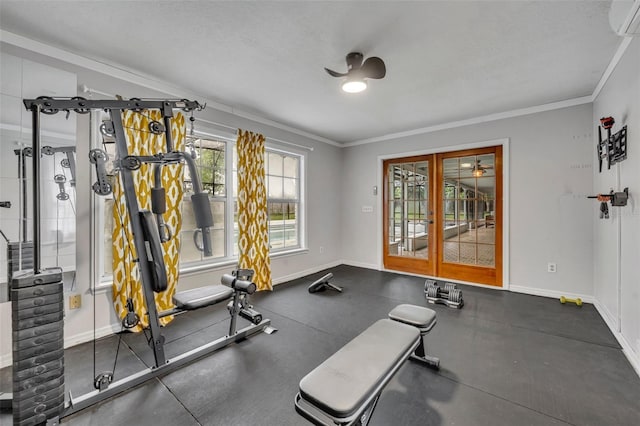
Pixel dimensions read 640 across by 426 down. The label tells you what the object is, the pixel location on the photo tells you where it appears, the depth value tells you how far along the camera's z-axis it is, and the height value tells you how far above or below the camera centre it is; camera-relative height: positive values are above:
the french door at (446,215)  4.01 -0.06
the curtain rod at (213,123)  2.40 +1.10
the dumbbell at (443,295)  3.18 -1.04
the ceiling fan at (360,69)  2.28 +1.23
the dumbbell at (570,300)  3.16 -1.09
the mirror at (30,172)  1.97 +0.30
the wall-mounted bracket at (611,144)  2.24 +0.62
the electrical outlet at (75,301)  2.35 -0.80
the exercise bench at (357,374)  1.03 -0.73
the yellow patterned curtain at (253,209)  3.60 +0.02
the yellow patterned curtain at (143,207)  2.54 +0.00
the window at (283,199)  4.34 +0.20
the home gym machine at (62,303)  1.47 -0.54
